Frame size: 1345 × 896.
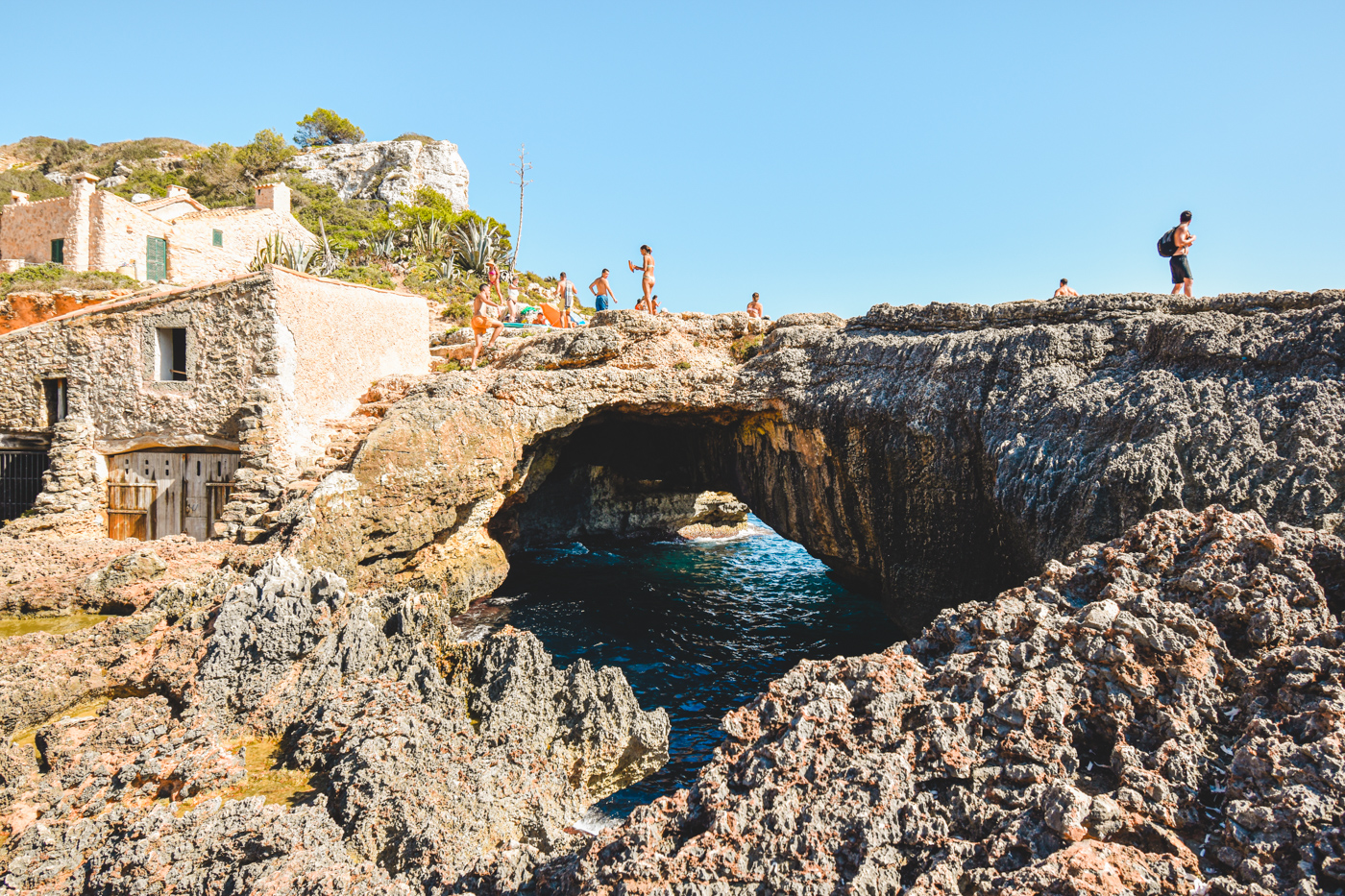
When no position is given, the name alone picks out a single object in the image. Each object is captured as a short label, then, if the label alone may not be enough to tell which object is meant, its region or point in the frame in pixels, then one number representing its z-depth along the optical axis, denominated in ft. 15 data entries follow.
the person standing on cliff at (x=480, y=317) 53.52
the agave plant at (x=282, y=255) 90.99
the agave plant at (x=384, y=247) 120.98
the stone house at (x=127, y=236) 81.30
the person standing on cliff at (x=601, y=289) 61.20
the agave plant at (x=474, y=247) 116.26
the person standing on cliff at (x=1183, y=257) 36.42
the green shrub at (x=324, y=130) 177.99
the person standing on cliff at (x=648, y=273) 56.44
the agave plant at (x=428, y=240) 123.13
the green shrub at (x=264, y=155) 146.00
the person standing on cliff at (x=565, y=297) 69.16
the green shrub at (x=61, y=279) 72.64
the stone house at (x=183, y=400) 45.34
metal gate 50.93
